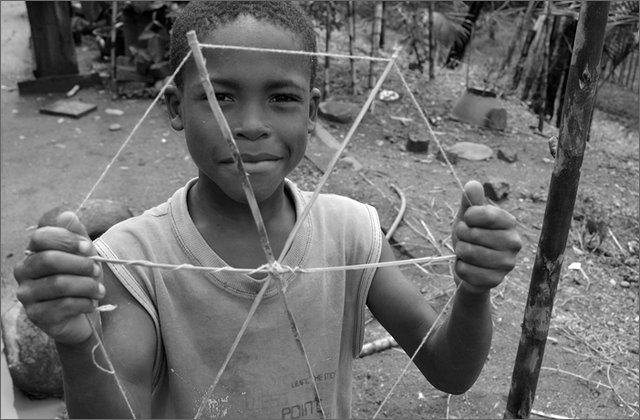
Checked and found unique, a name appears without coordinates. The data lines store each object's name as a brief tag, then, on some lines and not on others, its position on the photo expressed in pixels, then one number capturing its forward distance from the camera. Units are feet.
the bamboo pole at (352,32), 15.62
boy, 2.90
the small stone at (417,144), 13.37
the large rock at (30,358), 7.36
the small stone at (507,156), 13.38
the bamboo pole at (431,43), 17.26
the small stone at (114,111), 15.43
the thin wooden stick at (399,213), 9.87
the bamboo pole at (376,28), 15.30
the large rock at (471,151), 13.37
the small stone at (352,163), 11.93
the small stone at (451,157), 13.03
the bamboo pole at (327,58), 15.29
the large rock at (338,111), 14.34
